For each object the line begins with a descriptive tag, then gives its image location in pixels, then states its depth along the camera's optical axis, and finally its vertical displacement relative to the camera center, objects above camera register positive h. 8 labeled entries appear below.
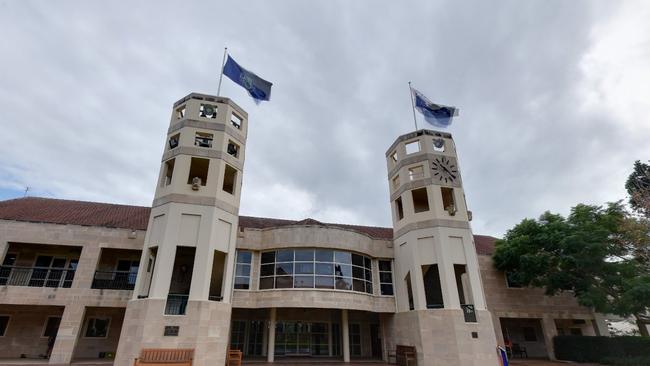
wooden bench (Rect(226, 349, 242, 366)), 16.16 -1.04
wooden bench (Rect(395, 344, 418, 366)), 17.66 -1.10
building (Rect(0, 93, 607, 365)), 16.27 +3.10
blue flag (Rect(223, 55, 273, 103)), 19.39 +13.85
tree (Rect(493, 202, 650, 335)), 18.25 +4.09
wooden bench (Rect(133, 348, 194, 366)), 13.70 -0.83
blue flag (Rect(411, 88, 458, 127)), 21.83 +13.23
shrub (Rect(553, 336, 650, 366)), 18.80 -0.96
